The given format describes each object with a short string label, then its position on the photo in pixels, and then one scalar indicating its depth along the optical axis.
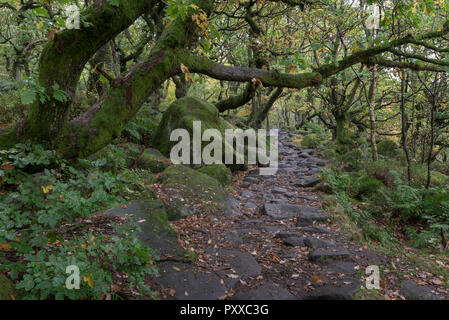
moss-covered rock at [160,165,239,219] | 5.77
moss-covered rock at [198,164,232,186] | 7.98
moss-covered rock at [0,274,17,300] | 2.23
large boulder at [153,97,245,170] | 9.17
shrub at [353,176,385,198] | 7.98
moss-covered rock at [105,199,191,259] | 3.90
